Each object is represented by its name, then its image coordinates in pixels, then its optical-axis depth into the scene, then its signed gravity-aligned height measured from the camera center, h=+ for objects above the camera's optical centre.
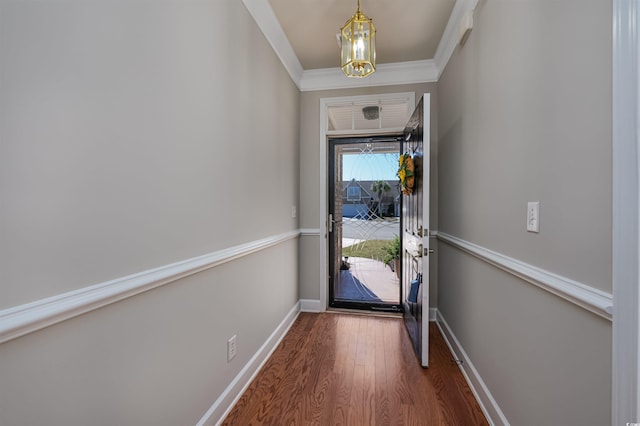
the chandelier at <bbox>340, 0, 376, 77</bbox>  1.82 +1.10
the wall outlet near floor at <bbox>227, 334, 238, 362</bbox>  1.64 -0.84
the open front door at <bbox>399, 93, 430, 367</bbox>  2.07 -0.16
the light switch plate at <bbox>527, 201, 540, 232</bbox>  1.15 -0.04
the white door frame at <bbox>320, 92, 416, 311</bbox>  3.16 +0.34
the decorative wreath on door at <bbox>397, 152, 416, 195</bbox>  2.47 +0.31
